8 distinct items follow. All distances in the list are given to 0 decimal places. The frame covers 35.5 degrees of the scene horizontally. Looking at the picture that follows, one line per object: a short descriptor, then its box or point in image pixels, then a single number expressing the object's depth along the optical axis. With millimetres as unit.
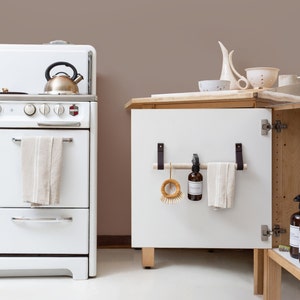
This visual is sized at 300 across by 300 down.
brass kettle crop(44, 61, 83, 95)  2189
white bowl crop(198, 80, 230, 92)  2186
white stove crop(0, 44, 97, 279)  2078
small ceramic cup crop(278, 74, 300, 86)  2105
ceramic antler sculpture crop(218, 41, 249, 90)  2480
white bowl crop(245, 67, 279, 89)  2309
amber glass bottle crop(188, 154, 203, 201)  1879
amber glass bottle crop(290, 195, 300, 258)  1536
